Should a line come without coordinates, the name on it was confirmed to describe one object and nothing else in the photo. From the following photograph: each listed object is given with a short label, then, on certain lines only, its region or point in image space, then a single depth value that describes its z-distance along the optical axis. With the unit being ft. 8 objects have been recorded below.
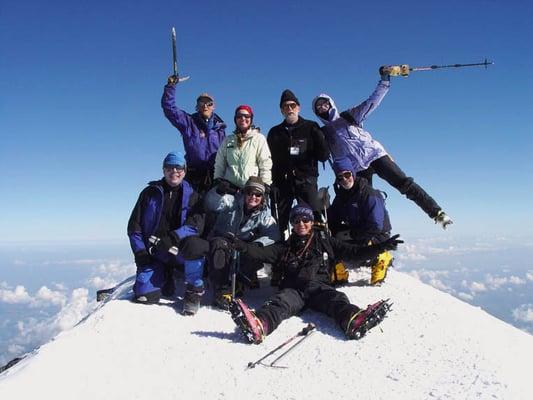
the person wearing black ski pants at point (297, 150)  28.35
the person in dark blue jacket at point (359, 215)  25.52
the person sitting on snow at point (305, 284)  17.76
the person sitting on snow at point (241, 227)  22.33
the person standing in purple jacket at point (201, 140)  29.68
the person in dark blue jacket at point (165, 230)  22.00
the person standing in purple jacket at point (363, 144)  28.35
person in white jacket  25.86
